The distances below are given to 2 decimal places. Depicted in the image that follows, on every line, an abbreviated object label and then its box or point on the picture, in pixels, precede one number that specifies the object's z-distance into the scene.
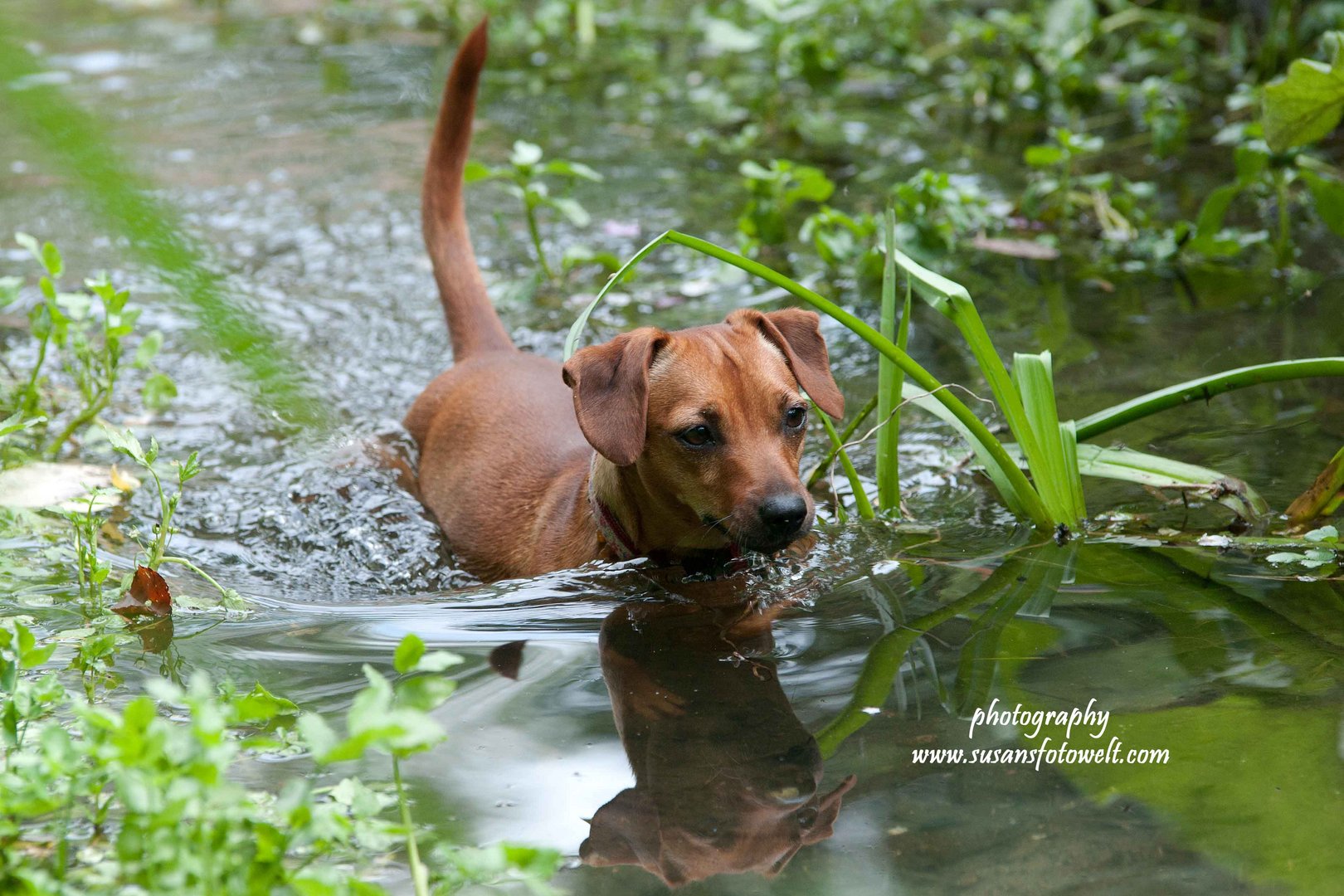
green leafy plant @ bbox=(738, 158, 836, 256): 5.01
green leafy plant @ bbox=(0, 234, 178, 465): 3.40
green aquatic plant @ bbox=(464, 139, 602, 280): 4.83
